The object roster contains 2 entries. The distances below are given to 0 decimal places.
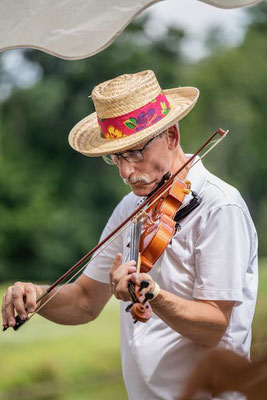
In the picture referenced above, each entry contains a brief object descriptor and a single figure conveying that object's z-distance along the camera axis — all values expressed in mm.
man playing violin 4922
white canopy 4957
